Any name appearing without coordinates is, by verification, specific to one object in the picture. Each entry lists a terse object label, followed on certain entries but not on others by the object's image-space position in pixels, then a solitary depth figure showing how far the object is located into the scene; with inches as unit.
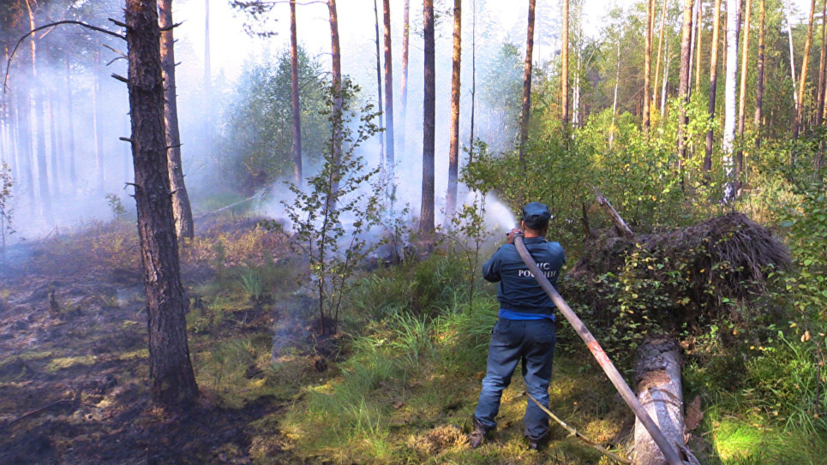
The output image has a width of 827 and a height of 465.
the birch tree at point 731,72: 427.5
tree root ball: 171.6
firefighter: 152.4
